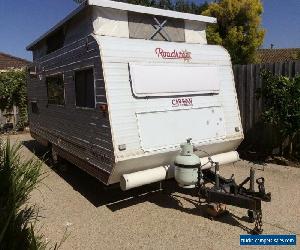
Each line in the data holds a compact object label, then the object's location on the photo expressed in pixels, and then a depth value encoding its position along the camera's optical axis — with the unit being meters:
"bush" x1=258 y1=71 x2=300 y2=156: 6.31
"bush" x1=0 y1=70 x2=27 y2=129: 12.53
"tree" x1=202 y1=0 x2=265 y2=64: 17.37
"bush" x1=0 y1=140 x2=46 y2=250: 2.27
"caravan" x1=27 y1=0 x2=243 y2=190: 4.35
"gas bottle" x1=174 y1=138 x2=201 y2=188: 4.36
